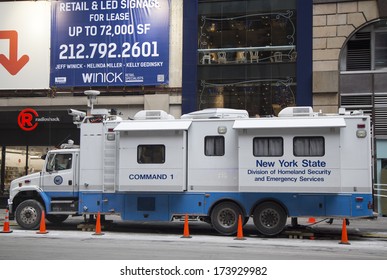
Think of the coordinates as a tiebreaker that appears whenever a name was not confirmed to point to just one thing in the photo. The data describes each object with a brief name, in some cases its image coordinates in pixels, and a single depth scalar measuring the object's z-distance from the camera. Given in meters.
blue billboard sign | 23.27
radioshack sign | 23.70
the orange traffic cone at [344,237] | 13.22
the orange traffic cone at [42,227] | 14.82
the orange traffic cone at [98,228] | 14.59
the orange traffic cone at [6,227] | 14.95
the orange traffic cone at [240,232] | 13.55
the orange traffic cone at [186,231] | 14.07
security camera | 16.03
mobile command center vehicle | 13.61
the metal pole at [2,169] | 24.52
